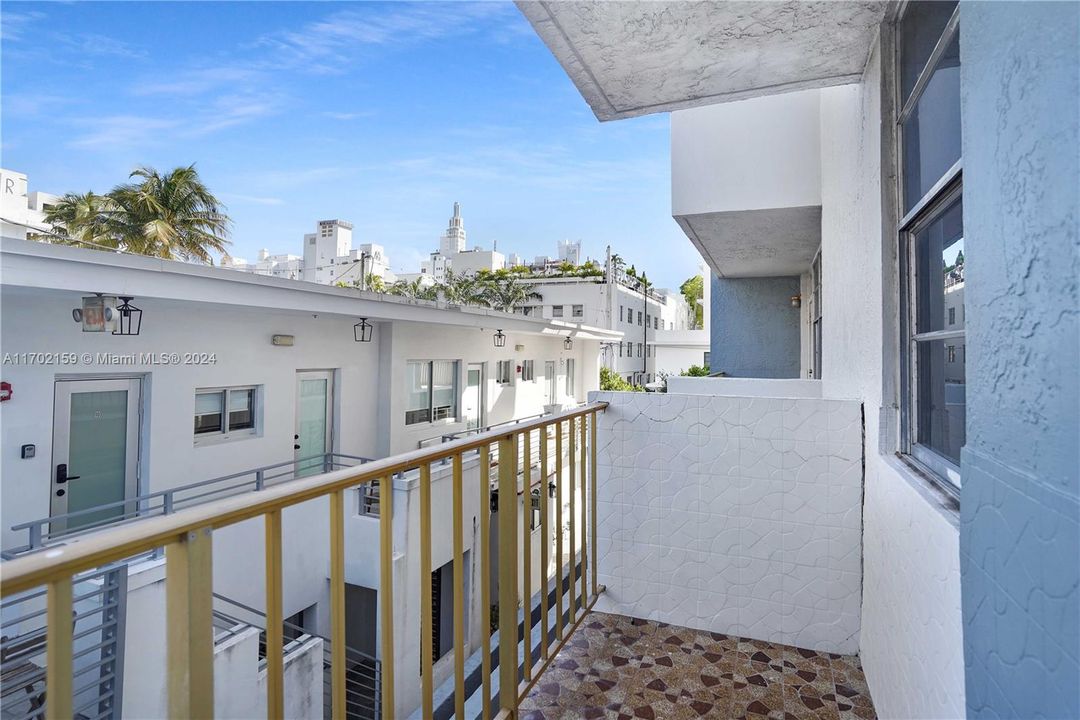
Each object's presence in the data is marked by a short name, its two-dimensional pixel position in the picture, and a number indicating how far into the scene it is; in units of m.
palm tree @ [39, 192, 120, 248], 17.38
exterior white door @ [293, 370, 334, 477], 7.32
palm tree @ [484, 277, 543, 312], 26.22
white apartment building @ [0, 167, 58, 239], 17.64
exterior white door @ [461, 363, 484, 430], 10.77
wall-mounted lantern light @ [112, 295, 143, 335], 4.69
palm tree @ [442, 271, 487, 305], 27.67
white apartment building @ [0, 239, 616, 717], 3.84
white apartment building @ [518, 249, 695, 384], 24.03
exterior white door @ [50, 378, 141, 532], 4.99
